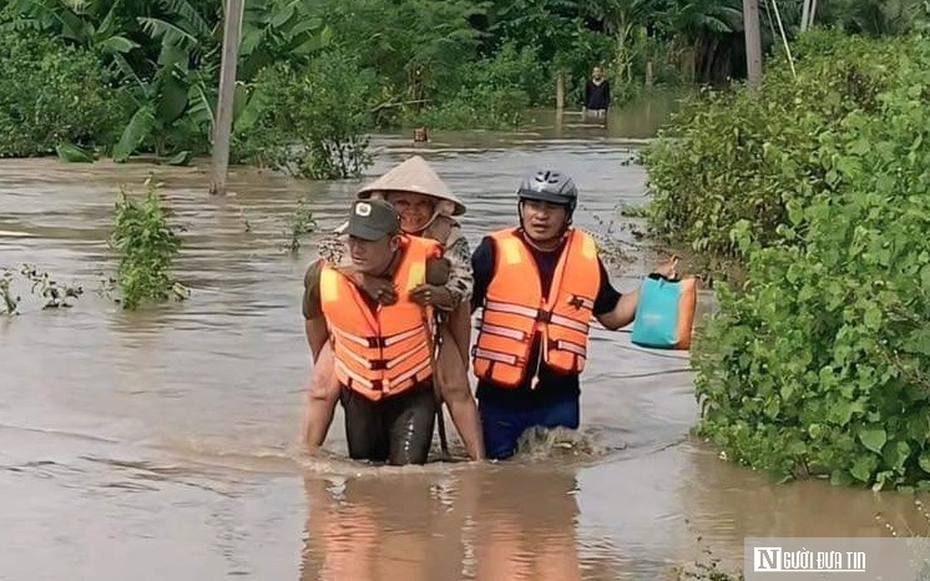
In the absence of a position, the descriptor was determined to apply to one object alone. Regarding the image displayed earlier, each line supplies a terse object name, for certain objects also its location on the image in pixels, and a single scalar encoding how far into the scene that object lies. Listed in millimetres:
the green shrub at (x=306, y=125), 21656
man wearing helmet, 7859
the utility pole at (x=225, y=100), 19031
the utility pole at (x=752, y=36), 20859
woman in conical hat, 7594
